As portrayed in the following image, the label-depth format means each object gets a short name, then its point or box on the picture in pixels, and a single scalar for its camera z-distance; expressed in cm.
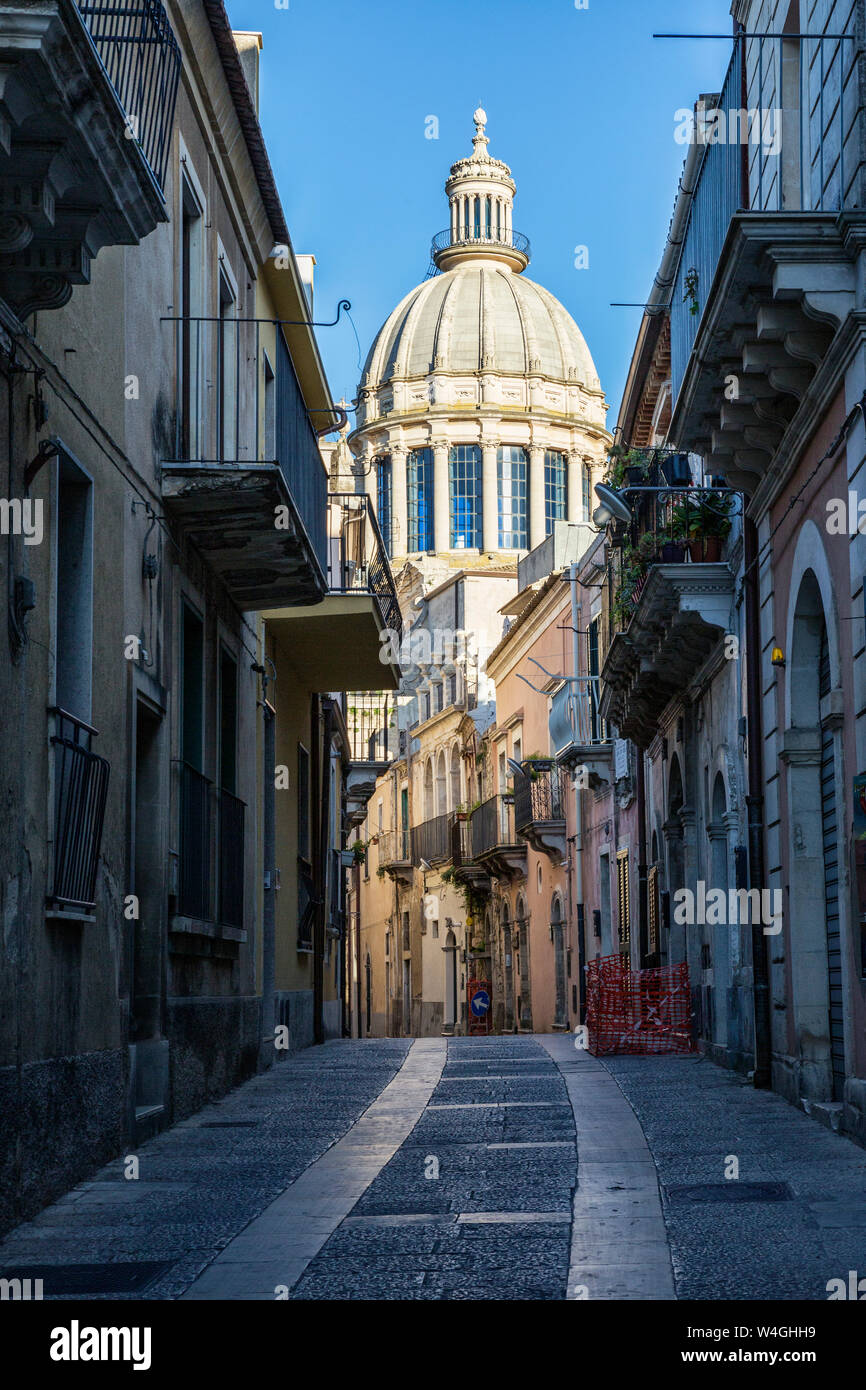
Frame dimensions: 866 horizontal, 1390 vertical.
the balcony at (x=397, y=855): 5328
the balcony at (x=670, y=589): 1634
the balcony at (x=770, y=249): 999
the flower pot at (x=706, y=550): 1662
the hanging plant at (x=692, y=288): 1497
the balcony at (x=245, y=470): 1187
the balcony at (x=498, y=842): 3988
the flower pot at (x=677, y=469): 1730
